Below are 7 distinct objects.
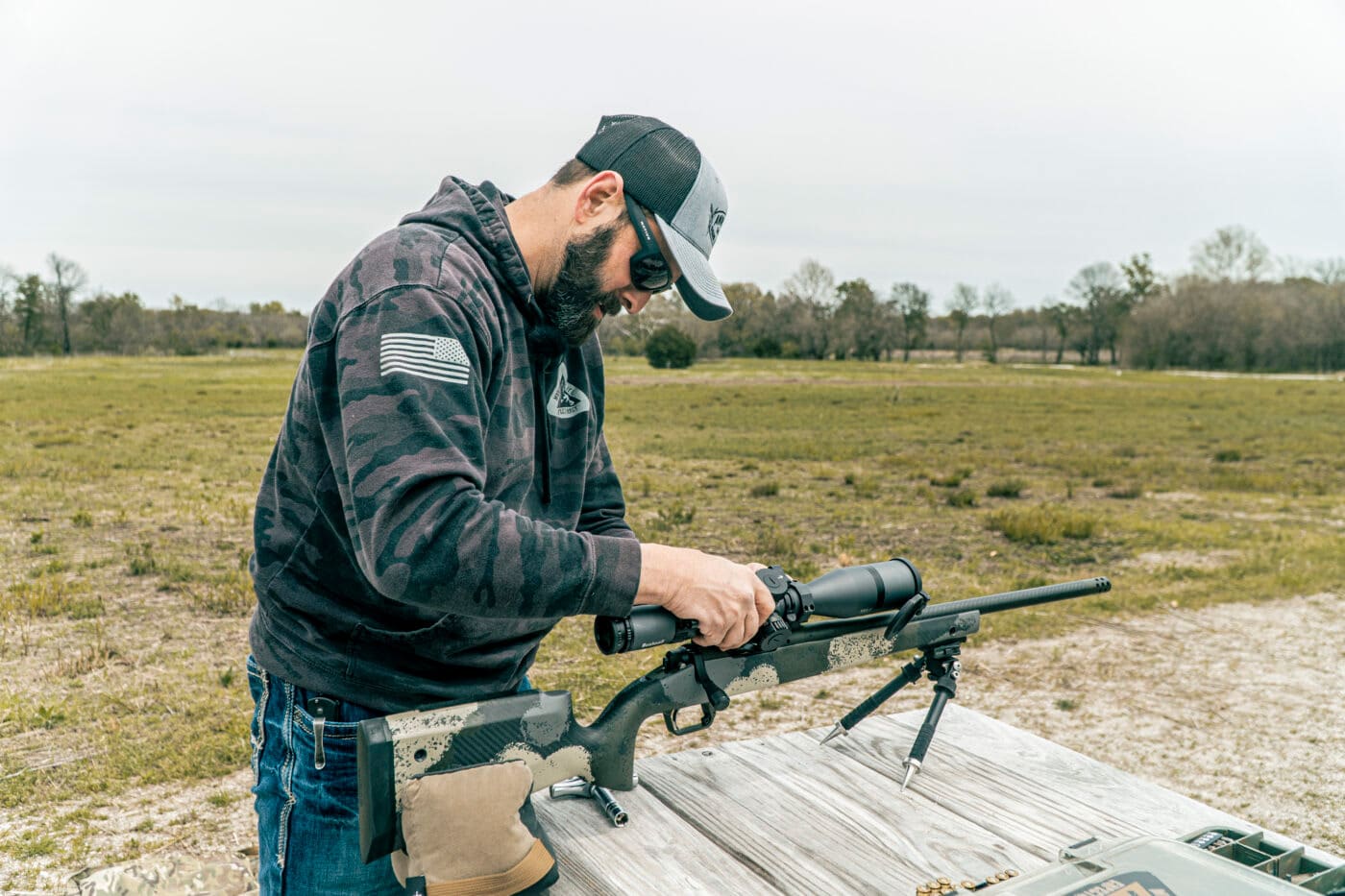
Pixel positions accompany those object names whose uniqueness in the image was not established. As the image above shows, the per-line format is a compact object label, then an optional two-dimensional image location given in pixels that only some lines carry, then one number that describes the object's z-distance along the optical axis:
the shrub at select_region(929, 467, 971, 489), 16.47
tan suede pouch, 1.99
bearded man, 1.87
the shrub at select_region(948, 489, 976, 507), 14.74
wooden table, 2.34
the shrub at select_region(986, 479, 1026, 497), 15.80
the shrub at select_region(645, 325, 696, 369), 50.72
